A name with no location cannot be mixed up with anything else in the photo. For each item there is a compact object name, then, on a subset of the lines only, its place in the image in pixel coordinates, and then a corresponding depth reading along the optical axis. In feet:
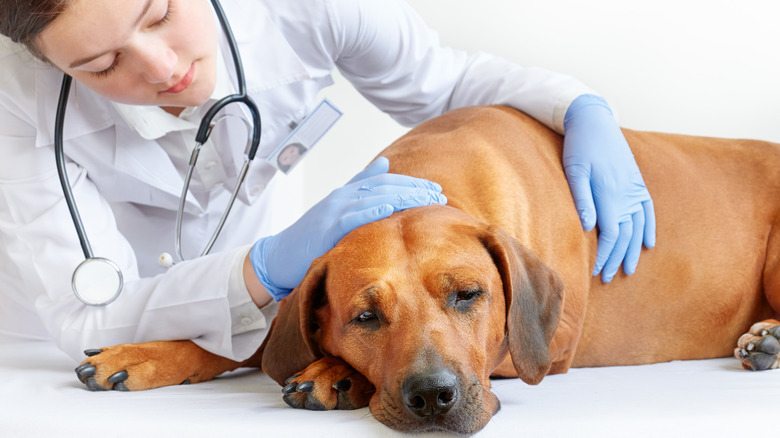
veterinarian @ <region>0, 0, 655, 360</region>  5.11
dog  4.74
